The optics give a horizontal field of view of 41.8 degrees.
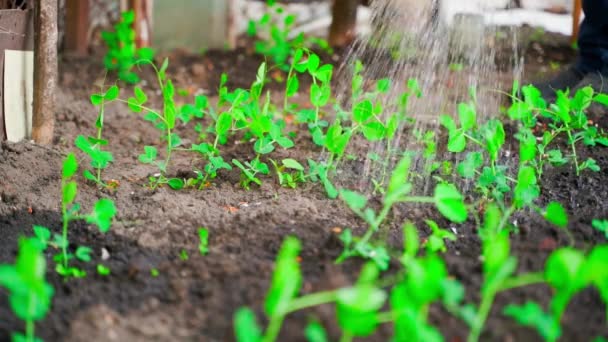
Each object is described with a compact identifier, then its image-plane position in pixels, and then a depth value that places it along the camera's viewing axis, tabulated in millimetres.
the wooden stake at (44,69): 2537
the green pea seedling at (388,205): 1638
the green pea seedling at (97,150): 2271
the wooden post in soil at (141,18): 3836
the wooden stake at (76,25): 3836
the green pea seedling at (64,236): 1757
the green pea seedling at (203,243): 1856
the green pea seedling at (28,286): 1269
